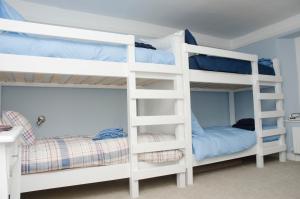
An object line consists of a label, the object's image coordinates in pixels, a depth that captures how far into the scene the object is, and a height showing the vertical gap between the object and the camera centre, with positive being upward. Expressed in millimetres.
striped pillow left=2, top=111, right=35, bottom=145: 1559 -63
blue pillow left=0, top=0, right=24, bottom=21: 1545 +693
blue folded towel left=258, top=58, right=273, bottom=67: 2791 +557
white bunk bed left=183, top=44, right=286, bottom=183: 2074 +262
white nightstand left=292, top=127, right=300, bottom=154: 2697 -382
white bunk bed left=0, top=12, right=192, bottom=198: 1430 +262
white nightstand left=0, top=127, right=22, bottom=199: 716 -145
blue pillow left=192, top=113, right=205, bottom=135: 2159 -182
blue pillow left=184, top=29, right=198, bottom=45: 2137 +662
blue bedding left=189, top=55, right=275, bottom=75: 2098 +428
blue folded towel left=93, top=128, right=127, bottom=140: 1824 -187
